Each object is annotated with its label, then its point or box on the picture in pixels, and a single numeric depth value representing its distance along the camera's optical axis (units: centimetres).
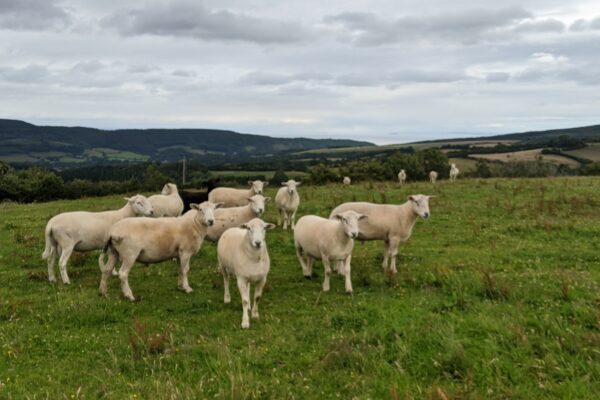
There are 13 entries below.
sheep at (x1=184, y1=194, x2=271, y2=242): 1393
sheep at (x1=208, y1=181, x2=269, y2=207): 1945
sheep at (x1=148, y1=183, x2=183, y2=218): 1836
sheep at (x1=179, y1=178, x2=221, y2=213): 1974
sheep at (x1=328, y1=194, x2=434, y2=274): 1241
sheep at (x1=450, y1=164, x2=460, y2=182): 3622
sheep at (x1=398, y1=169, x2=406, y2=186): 3922
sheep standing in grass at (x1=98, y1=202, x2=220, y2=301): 1032
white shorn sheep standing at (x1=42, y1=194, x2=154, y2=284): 1153
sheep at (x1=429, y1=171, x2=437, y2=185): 3670
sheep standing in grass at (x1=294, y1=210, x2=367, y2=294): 1041
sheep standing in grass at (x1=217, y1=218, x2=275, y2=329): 890
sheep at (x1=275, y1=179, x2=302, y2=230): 1781
